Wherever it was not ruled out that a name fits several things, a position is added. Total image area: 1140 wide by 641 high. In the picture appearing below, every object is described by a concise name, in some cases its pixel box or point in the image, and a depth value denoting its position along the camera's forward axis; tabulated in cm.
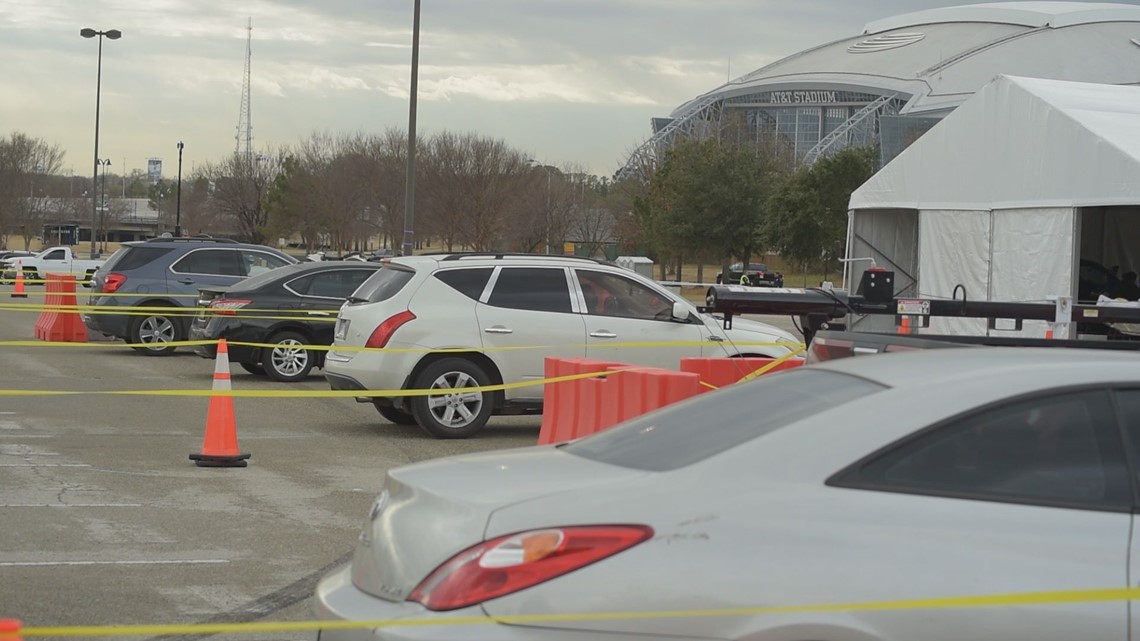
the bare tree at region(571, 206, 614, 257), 7219
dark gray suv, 2180
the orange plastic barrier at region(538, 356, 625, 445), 1121
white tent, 1994
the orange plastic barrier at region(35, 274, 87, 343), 2441
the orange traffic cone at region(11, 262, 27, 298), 3447
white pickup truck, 4953
